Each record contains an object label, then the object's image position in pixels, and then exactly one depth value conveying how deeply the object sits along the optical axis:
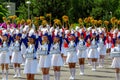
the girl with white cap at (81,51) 21.58
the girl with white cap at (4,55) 18.56
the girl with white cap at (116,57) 17.94
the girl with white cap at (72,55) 19.45
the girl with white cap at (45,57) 16.98
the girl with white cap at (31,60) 16.08
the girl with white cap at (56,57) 17.92
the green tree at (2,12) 44.38
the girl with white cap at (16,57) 19.91
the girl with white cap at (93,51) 23.00
